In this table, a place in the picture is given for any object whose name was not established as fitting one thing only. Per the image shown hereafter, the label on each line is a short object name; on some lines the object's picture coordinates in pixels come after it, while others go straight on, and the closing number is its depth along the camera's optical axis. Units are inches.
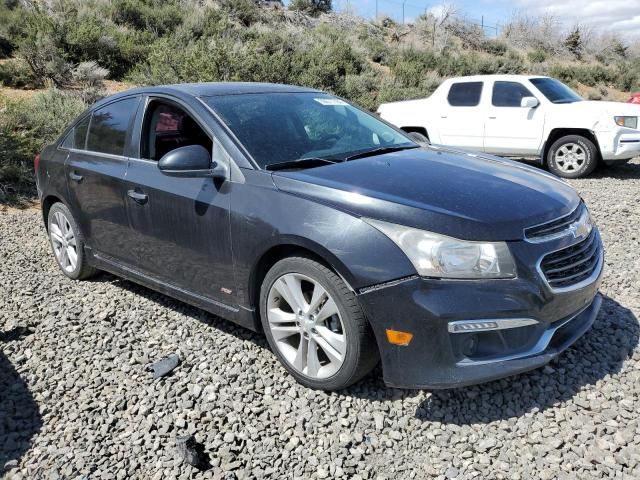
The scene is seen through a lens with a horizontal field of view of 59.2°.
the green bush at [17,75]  550.3
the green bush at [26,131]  336.5
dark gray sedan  105.6
